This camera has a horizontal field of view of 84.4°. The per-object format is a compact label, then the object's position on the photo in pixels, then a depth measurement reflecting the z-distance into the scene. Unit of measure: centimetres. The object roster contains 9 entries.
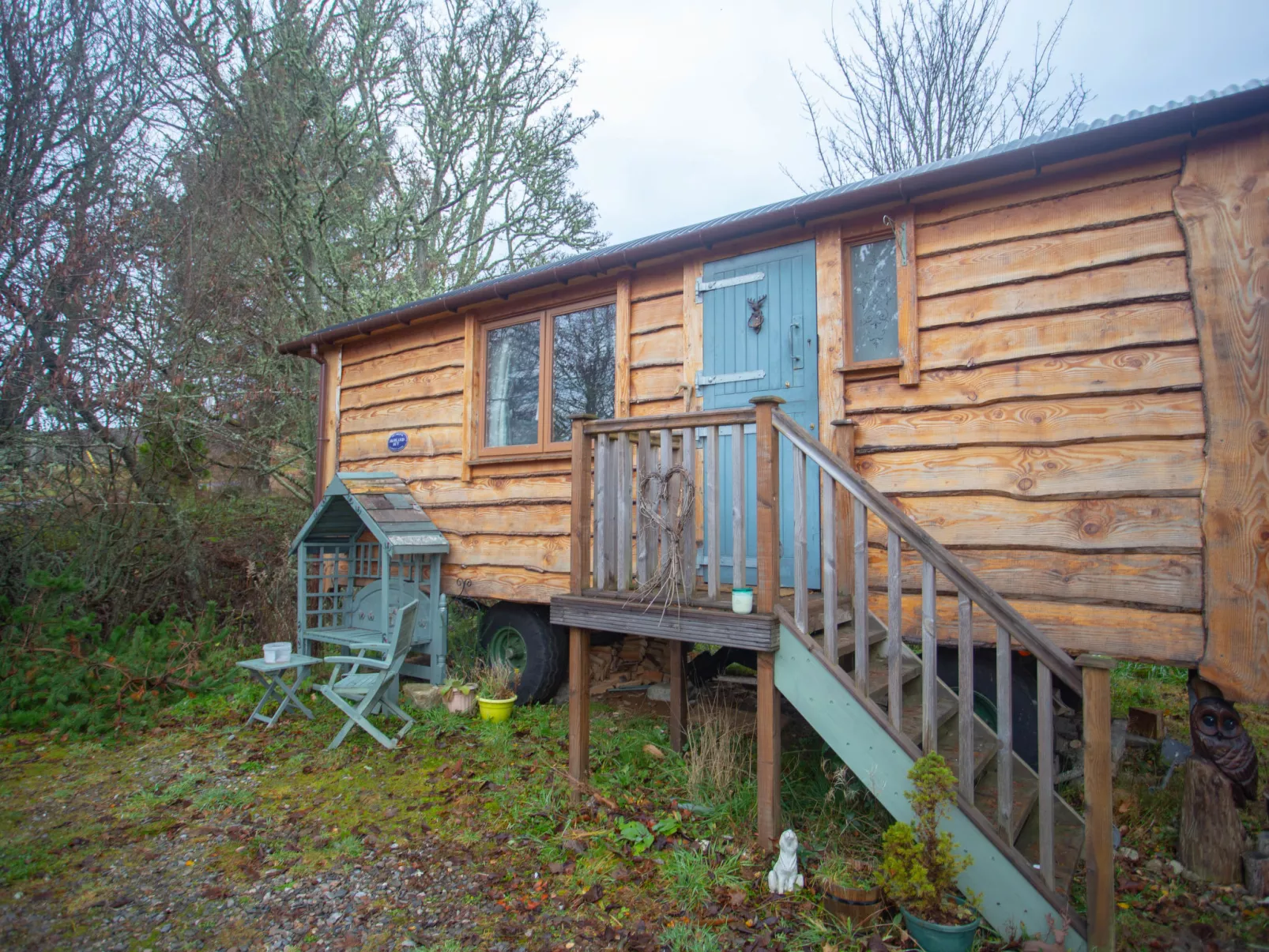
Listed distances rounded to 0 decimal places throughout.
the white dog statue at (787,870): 295
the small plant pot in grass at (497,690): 541
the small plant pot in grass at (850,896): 273
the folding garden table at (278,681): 521
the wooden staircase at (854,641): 260
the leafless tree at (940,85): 1159
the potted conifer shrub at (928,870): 252
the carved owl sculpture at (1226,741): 327
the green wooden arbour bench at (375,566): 583
